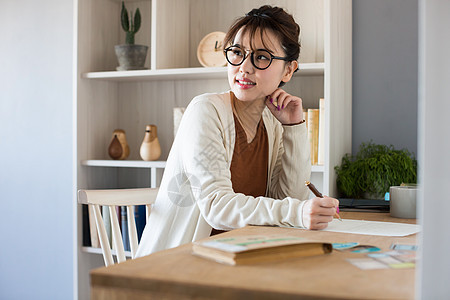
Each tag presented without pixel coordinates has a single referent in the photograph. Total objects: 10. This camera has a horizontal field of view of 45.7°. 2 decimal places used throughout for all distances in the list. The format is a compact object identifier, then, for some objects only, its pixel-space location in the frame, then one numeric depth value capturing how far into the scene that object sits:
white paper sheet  1.27
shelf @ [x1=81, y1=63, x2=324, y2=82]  2.33
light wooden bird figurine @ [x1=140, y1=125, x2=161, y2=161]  2.73
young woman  1.36
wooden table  0.71
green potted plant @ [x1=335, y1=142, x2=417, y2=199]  2.19
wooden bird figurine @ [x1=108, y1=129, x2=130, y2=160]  2.84
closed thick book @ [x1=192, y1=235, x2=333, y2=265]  0.86
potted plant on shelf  2.71
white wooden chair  1.81
